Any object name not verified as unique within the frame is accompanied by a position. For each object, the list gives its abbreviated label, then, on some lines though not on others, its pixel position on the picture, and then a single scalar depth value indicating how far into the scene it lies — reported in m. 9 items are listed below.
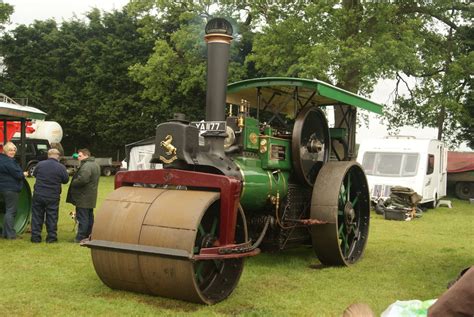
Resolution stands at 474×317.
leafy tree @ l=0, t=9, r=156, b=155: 27.92
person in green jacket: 7.46
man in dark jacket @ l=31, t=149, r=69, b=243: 7.39
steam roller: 4.33
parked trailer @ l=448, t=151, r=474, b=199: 19.66
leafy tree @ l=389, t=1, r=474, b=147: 17.94
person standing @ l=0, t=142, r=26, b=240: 7.45
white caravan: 14.00
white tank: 24.05
